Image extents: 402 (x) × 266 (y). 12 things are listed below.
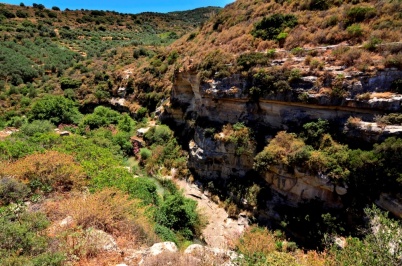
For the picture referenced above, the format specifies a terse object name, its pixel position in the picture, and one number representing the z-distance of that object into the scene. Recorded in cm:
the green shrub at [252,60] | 2035
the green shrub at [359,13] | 1947
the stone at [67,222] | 1095
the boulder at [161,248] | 1028
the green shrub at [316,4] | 2364
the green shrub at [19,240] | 844
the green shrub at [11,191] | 1262
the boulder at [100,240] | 980
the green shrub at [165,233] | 1435
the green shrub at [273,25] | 2331
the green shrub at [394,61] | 1458
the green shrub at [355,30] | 1856
